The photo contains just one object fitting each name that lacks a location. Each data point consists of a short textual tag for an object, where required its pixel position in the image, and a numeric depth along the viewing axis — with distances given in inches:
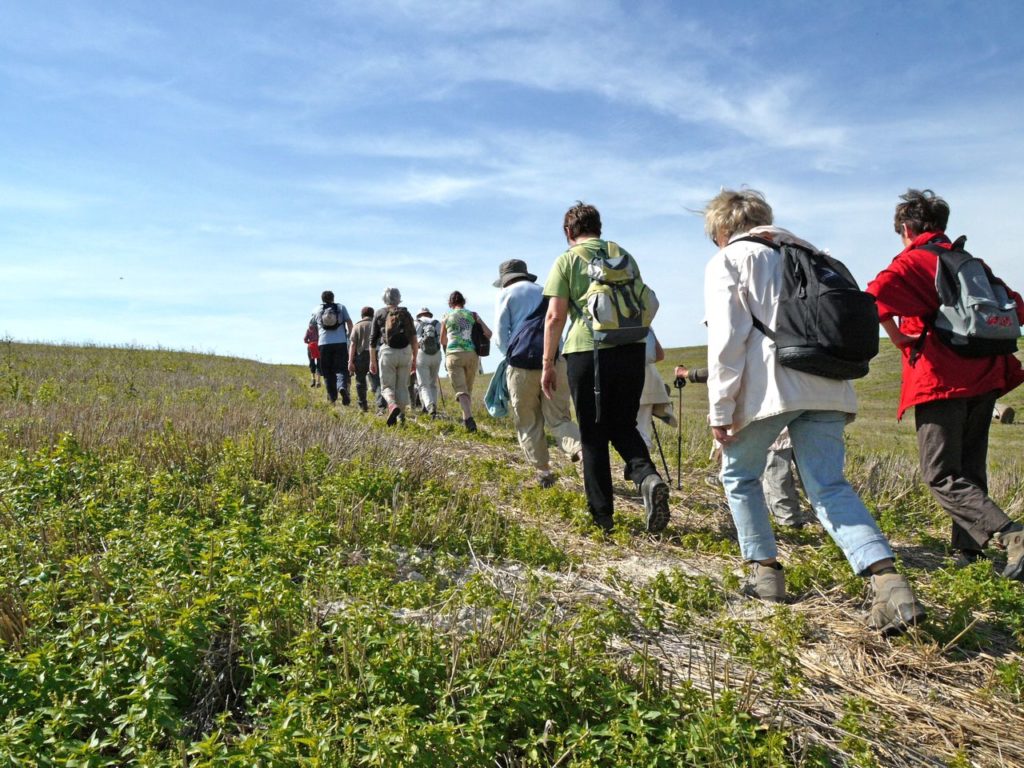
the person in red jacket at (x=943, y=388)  187.3
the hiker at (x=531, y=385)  273.1
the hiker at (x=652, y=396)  278.8
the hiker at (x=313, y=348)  817.5
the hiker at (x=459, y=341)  448.1
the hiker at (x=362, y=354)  537.3
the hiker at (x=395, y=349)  461.1
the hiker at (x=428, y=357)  487.2
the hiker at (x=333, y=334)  530.3
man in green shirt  208.8
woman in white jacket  146.6
